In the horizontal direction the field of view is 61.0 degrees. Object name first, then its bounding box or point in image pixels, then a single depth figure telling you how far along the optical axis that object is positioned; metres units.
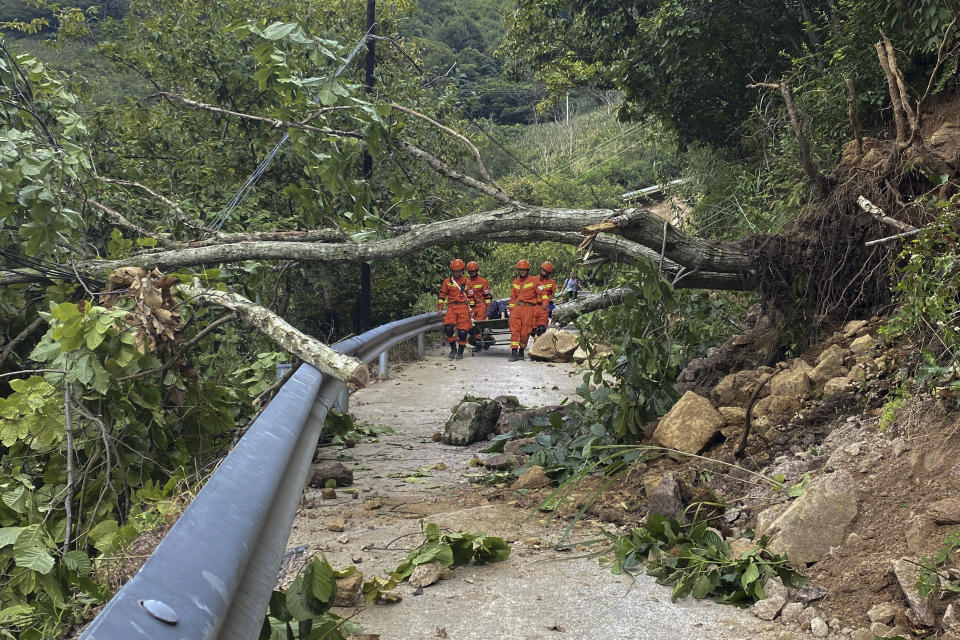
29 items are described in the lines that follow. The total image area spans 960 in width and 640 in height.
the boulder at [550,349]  13.95
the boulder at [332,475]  5.12
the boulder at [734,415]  5.05
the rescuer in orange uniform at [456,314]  14.66
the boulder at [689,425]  4.89
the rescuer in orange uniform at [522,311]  14.57
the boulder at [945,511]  2.93
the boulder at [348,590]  2.88
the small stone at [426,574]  3.18
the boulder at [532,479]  5.06
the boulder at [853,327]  5.64
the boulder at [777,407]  4.98
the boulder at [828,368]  5.11
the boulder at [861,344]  5.12
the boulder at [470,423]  6.79
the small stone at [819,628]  2.65
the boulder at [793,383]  5.12
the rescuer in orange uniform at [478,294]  15.70
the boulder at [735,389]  5.57
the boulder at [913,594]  2.52
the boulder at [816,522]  3.20
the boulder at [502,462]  5.73
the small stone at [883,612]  2.62
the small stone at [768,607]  2.85
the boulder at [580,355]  13.30
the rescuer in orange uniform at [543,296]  14.81
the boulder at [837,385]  4.78
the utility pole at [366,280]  13.62
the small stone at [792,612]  2.80
